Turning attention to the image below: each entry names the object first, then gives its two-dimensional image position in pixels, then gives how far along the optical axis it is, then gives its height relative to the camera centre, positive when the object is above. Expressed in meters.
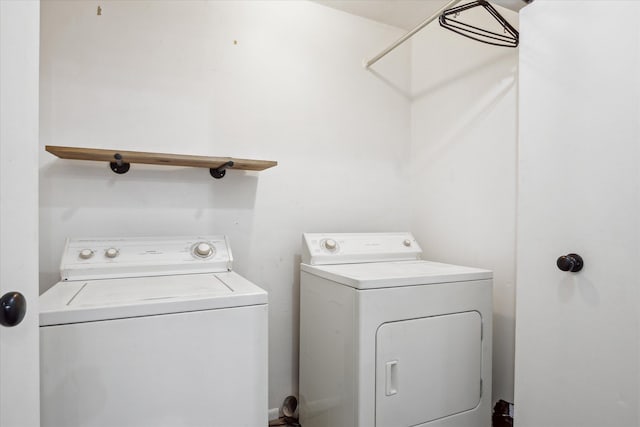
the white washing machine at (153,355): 0.96 -0.44
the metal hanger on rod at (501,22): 1.48 +0.84
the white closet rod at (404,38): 1.50 +0.89
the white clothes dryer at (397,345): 1.39 -0.58
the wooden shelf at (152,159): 1.46 +0.21
